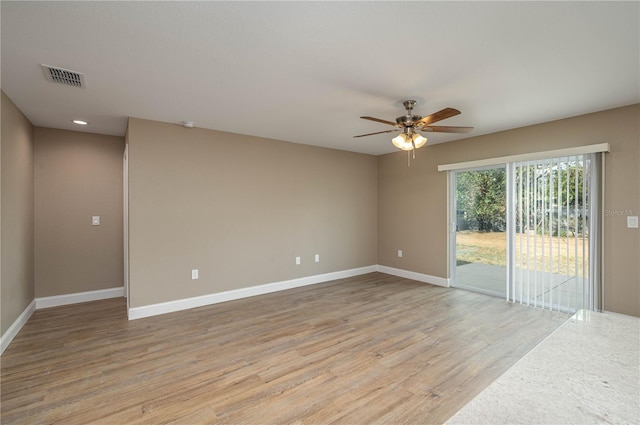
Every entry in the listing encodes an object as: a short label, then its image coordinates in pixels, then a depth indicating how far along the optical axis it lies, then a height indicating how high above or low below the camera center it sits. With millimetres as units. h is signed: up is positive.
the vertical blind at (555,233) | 3424 -259
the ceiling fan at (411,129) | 2990 +903
